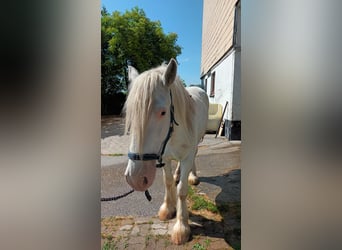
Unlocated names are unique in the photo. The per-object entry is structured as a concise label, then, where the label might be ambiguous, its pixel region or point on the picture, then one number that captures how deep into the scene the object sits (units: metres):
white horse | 1.10
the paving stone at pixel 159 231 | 1.62
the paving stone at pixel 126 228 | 1.65
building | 4.16
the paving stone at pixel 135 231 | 1.60
